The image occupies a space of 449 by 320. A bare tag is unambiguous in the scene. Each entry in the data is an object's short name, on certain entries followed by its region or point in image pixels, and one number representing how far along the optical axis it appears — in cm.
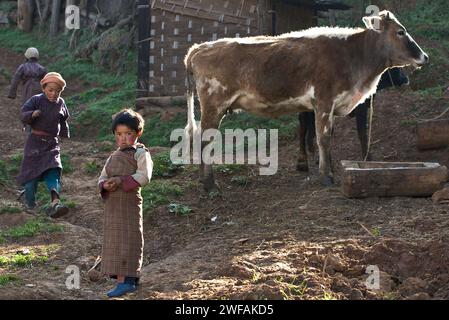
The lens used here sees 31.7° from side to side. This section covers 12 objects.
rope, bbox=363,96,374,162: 1083
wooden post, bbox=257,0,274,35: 1486
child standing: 628
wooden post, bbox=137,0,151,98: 1545
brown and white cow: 1003
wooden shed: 1506
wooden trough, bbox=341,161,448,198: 880
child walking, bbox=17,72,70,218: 916
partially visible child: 1266
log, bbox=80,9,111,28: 2156
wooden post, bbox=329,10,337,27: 1838
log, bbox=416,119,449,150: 1078
